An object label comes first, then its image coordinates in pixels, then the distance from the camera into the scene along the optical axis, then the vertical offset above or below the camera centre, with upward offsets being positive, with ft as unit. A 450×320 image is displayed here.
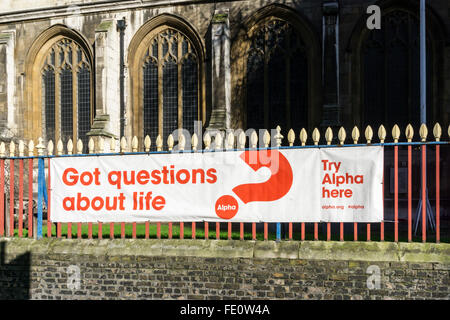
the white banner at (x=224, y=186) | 19.06 -1.59
